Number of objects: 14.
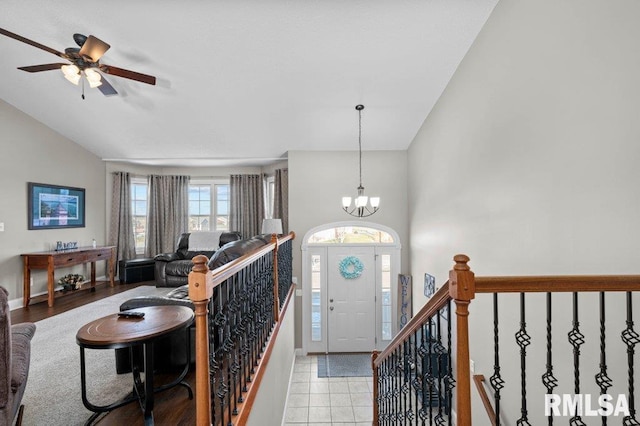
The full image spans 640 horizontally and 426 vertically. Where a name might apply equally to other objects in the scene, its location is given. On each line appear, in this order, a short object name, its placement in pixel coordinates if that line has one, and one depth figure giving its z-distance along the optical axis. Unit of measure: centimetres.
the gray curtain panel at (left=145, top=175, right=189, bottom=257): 725
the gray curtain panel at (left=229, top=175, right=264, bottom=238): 727
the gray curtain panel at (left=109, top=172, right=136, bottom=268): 682
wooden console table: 480
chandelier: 422
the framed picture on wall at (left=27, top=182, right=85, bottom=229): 512
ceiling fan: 265
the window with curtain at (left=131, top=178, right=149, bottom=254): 723
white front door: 564
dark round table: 184
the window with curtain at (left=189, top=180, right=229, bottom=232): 757
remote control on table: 221
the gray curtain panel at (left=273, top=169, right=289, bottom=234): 676
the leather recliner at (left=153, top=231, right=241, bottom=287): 611
